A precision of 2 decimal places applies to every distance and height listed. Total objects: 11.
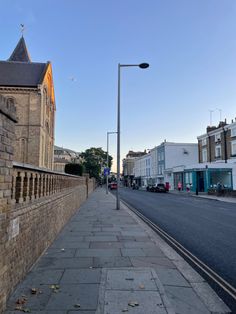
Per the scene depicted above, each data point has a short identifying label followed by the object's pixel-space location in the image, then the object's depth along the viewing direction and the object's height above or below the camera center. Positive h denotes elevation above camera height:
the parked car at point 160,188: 47.12 -0.85
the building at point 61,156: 93.10 +10.79
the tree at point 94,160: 66.62 +5.38
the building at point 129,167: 113.00 +7.09
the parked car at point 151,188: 49.97 -0.92
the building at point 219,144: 42.75 +6.21
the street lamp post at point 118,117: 17.50 +4.07
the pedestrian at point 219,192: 34.32 -1.08
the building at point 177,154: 64.75 +6.29
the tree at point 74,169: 24.11 +1.14
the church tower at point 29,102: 39.41 +11.10
